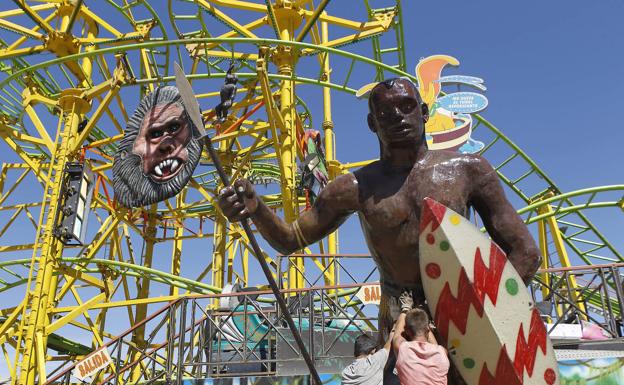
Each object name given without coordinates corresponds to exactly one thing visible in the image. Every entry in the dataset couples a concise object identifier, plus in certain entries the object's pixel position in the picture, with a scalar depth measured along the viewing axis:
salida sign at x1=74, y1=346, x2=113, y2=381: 6.70
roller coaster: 7.43
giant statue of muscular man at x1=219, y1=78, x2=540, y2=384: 1.93
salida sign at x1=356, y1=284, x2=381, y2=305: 6.52
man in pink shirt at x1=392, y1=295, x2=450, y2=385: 1.69
